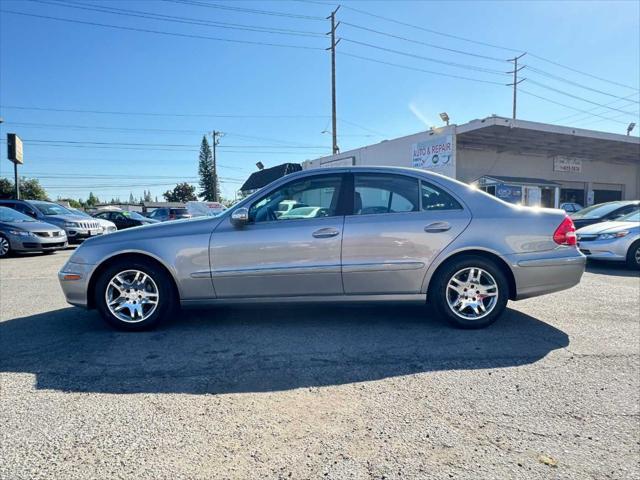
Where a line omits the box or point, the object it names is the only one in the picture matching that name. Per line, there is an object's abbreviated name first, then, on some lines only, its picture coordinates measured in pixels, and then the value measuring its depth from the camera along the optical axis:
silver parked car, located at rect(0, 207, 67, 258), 10.54
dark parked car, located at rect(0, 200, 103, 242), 13.00
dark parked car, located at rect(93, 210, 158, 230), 18.81
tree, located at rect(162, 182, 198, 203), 94.31
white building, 17.41
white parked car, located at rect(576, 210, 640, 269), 7.86
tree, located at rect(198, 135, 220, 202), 84.31
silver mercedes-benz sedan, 3.86
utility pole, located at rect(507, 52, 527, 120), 40.37
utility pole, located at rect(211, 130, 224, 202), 51.04
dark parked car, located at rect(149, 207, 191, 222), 25.24
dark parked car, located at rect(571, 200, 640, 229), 10.15
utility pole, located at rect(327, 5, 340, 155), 24.94
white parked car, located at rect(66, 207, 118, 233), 14.19
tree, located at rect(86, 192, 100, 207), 111.75
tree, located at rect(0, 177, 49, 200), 51.29
